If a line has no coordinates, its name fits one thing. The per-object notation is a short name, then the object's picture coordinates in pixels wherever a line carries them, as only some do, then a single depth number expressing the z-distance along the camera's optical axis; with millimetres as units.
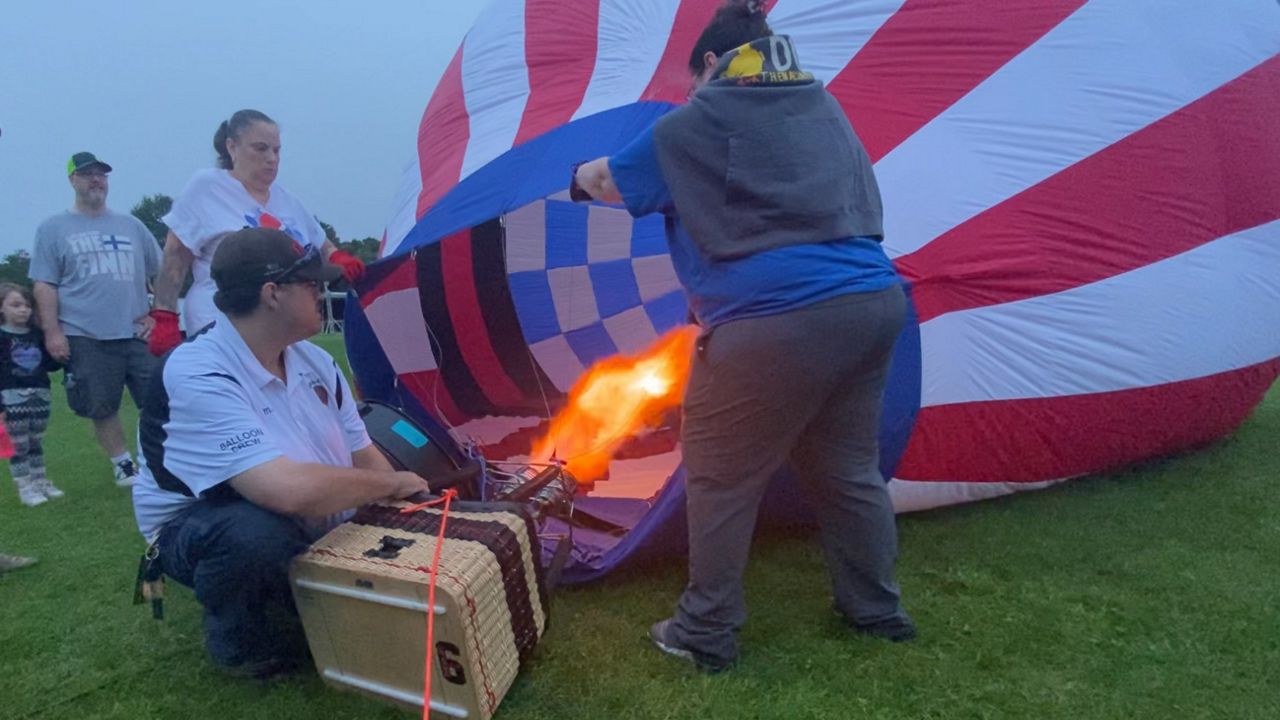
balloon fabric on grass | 2355
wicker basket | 1577
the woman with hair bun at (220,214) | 2691
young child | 3533
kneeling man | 1699
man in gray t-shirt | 3447
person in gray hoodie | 1657
